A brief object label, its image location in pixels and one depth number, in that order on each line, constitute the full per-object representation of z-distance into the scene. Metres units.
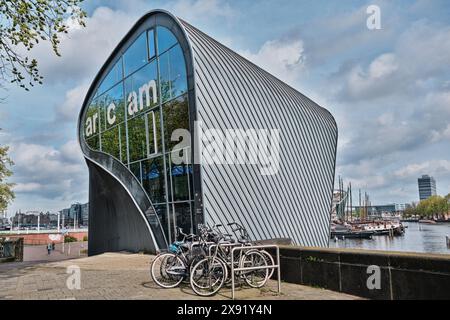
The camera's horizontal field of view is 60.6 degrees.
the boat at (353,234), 61.88
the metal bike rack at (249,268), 6.43
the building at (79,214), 155.50
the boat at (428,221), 123.50
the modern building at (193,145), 14.62
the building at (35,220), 171.73
